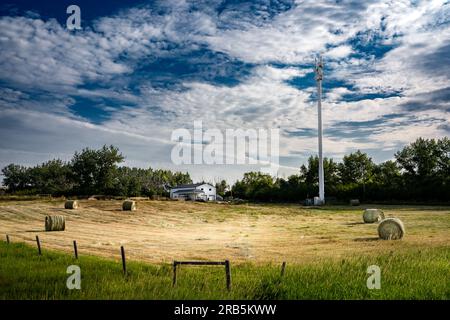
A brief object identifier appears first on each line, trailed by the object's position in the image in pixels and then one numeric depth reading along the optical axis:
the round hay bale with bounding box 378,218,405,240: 25.64
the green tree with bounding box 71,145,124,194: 85.00
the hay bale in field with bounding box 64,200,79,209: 51.22
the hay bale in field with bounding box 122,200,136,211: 51.06
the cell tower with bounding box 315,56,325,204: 80.31
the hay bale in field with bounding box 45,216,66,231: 31.73
